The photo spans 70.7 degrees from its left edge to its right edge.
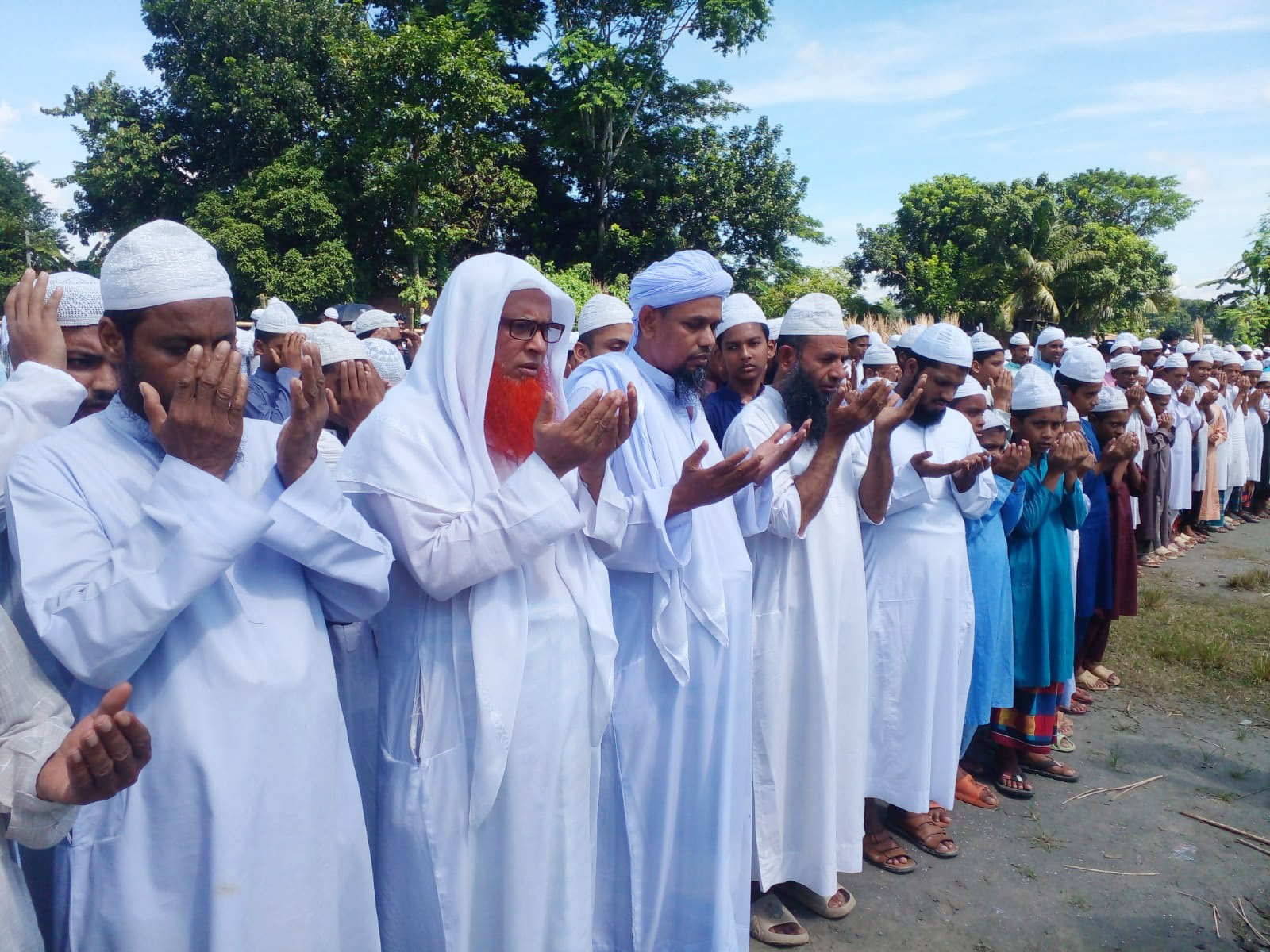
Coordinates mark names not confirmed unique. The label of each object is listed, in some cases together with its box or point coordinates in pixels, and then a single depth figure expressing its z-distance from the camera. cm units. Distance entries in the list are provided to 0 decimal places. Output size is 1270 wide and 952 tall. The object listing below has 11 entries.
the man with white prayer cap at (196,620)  160
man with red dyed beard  210
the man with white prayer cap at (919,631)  389
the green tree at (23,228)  3347
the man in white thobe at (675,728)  275
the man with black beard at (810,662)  336
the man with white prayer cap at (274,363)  446
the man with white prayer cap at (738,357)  411
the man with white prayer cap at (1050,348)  1043
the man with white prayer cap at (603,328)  611
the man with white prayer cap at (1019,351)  1179
